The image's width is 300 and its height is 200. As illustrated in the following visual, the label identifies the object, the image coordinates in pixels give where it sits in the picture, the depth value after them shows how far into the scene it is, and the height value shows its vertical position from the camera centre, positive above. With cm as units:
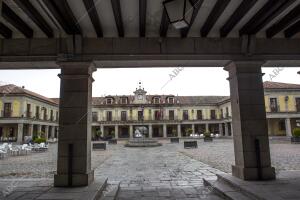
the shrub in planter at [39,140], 1986 -68
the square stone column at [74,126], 519 +12
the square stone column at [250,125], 543 +7
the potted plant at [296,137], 2044 -89
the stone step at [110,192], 474 -131
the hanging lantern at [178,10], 316 +160
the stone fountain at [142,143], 2288 -126
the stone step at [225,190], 447 -128
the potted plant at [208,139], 2870 -126
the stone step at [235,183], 431 -118
